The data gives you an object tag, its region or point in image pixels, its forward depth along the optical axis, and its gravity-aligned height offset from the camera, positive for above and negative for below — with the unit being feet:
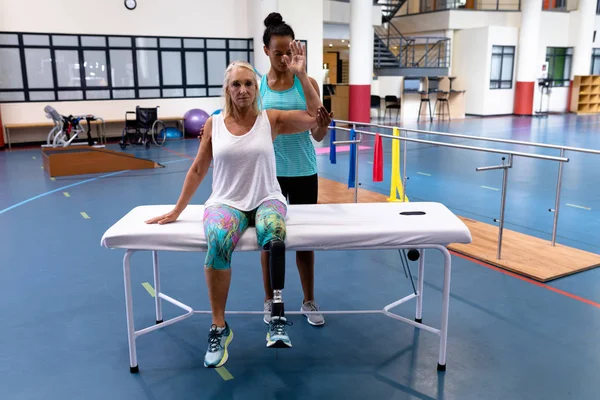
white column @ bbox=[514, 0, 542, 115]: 52.06 +4.16
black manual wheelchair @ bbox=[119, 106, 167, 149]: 34.86 -2.23
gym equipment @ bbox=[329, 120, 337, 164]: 17.36 -1.75
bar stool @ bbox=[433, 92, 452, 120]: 54.08 -1.12
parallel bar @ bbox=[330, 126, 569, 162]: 11.50 -1.35
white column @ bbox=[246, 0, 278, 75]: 39.09 +5.86
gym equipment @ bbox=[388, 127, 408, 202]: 16.82 -2.56
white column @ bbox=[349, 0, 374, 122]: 42.04 +3.19
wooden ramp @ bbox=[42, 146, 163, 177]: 24.85 -3.19
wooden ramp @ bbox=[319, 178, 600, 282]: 11.70 -3.84
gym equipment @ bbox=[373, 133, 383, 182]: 16.08 -2.03
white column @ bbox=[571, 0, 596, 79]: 56.90 +6.37
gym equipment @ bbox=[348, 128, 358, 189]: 16.22 -2.08
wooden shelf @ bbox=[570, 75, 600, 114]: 58.08 +0.25
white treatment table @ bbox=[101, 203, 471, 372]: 7.55 -2.02
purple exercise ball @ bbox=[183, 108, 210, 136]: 39.52 -1.80
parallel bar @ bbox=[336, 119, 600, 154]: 11.61 -1.19
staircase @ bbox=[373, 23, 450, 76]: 50.80 +4.35
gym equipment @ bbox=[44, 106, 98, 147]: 30.45 -1.77
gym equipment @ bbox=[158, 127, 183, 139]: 39.45 -2.78
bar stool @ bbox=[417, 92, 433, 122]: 51.85 -0.49
